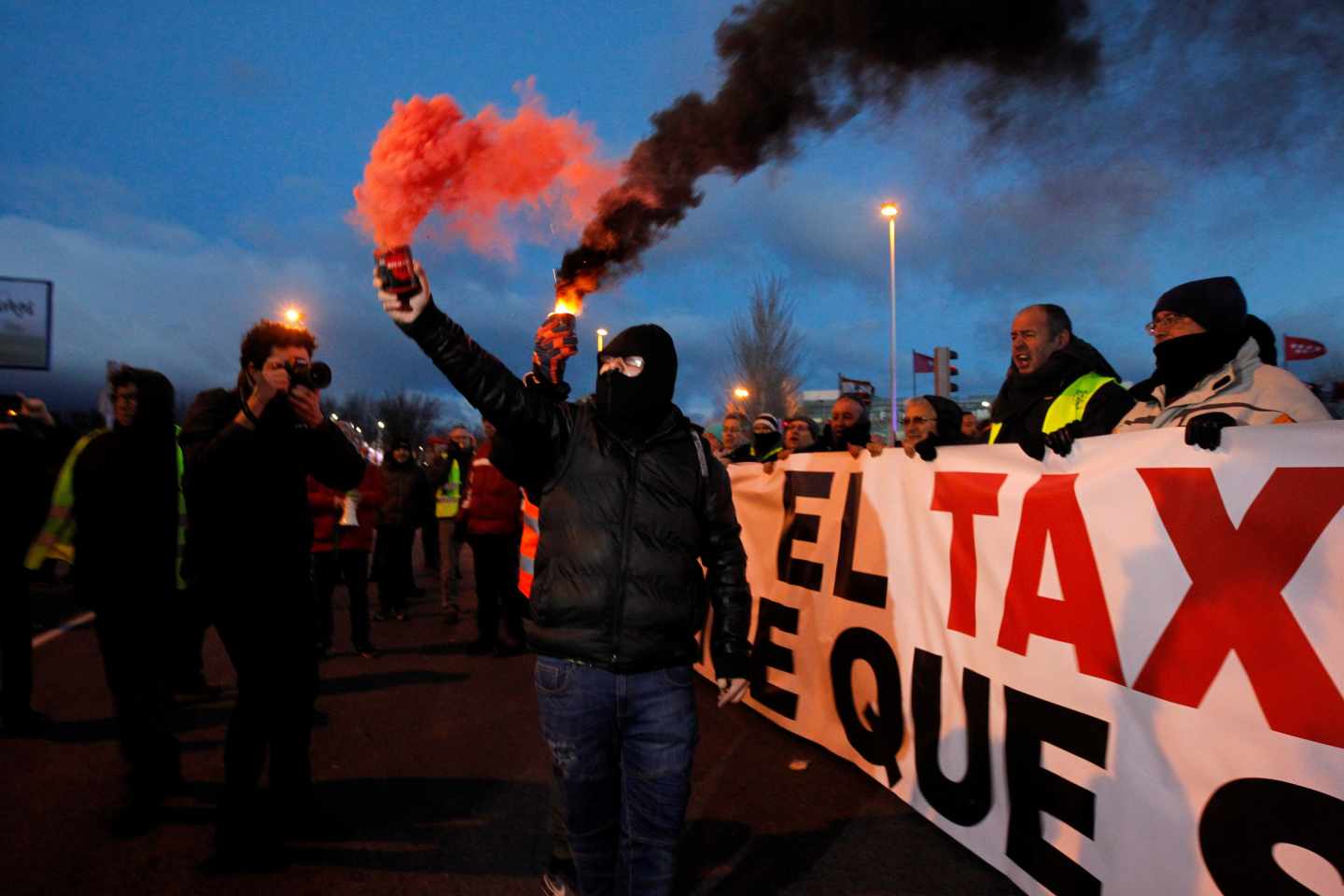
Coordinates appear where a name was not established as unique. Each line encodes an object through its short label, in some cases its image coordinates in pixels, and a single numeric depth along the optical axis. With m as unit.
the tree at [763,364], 33.16
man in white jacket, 3.15
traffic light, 15.55
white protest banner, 2.42
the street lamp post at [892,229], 28.02
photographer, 3.41
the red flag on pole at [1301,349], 17.62
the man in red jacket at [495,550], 7.47
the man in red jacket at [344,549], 6.80
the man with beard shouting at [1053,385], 3.96
